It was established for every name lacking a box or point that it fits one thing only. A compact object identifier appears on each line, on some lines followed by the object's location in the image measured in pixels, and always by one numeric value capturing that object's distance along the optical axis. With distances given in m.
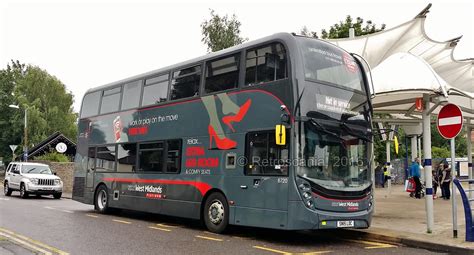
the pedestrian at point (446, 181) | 19.25
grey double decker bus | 9.30
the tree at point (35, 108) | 56.75
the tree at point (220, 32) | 36.53
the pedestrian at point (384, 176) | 30.03
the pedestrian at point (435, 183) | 21.86
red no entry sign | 9.63
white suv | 23.08
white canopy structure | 10.99
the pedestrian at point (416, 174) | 20.39
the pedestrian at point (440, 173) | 21.69
